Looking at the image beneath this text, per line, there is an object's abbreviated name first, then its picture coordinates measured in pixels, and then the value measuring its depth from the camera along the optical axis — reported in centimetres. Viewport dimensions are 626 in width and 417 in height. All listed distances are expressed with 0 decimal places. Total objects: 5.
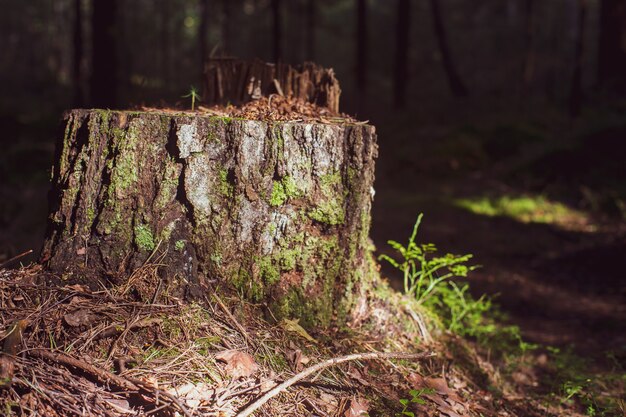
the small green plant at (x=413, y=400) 247
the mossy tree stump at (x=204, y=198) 262
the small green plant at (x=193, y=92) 313
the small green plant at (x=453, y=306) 356
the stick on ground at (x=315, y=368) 220
